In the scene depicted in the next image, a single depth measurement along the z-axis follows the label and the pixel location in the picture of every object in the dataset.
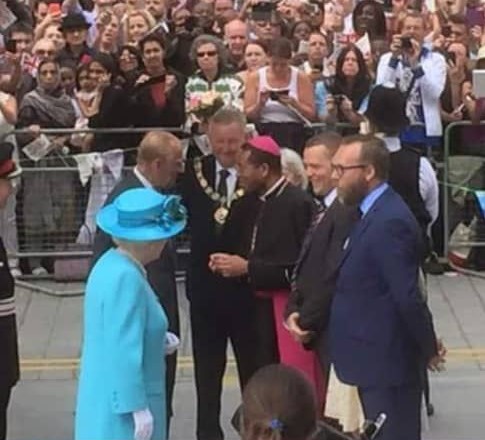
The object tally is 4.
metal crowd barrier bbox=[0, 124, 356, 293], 12.91
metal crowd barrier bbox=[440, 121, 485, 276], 13.16
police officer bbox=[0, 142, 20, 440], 7.87
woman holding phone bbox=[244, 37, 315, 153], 12.66
